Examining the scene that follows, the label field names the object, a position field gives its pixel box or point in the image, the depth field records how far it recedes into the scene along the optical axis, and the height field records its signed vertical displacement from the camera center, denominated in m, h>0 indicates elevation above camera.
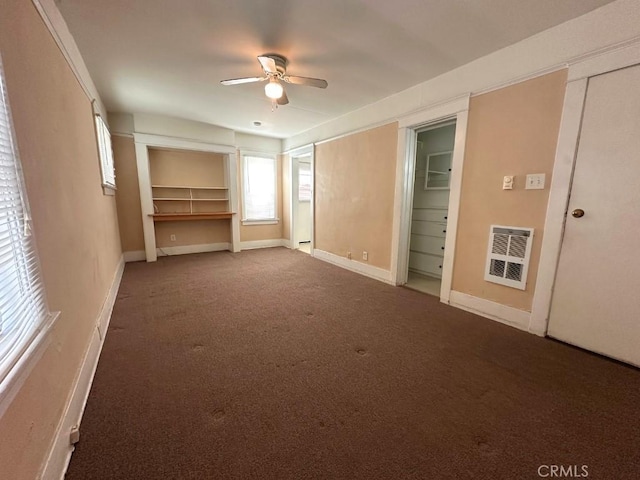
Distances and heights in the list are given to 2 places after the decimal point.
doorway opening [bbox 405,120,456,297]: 3.66 -0.11
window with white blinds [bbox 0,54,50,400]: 0.79 -0.28
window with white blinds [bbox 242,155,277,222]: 5.46 +0.13
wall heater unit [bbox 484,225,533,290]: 2.24 -0.50
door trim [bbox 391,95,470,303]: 2.61 +0.18
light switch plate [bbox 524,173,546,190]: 2.11 +0.15
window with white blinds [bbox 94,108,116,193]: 2.73 +0.44
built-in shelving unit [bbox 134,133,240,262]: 4.41 -0.03
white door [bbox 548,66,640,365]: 1.74 -0.19
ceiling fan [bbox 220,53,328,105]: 2.40 +1.12
